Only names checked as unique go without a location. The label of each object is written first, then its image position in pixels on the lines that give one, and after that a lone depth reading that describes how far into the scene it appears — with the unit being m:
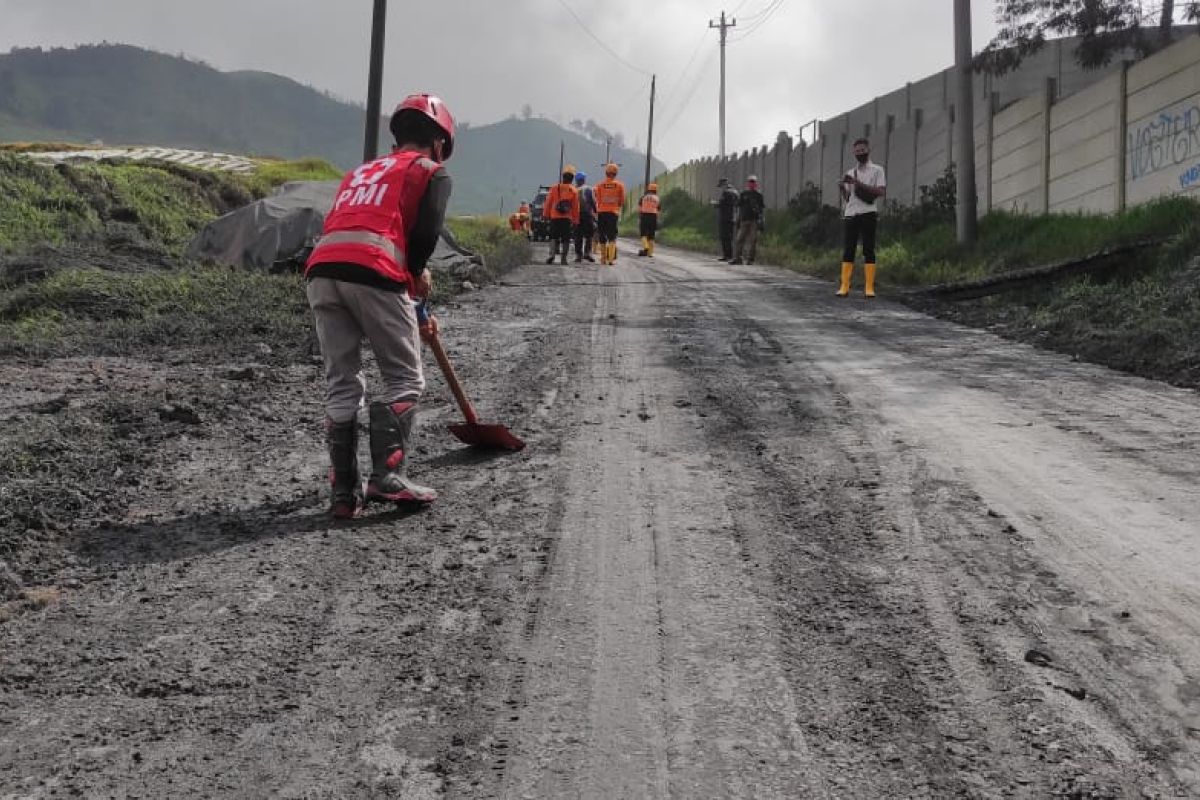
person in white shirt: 12.93
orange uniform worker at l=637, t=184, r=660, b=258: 24.56
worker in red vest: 4.48
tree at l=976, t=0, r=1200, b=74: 19.66
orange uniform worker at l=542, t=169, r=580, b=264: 19.64
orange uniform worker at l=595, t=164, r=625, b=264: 20.09
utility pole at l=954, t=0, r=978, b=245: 16.92
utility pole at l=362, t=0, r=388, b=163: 17.50
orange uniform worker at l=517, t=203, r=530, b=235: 37.45
